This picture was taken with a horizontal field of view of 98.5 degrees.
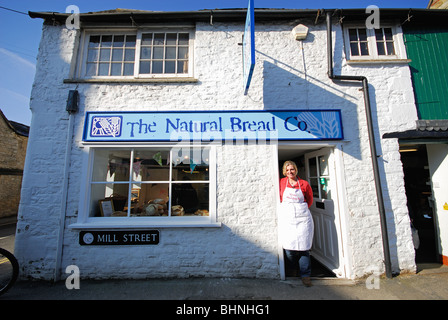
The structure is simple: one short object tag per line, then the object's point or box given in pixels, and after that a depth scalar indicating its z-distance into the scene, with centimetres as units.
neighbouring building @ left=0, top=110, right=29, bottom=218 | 1035
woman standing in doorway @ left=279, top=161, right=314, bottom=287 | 332
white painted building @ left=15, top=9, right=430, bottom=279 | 358
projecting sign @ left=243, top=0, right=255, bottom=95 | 291
